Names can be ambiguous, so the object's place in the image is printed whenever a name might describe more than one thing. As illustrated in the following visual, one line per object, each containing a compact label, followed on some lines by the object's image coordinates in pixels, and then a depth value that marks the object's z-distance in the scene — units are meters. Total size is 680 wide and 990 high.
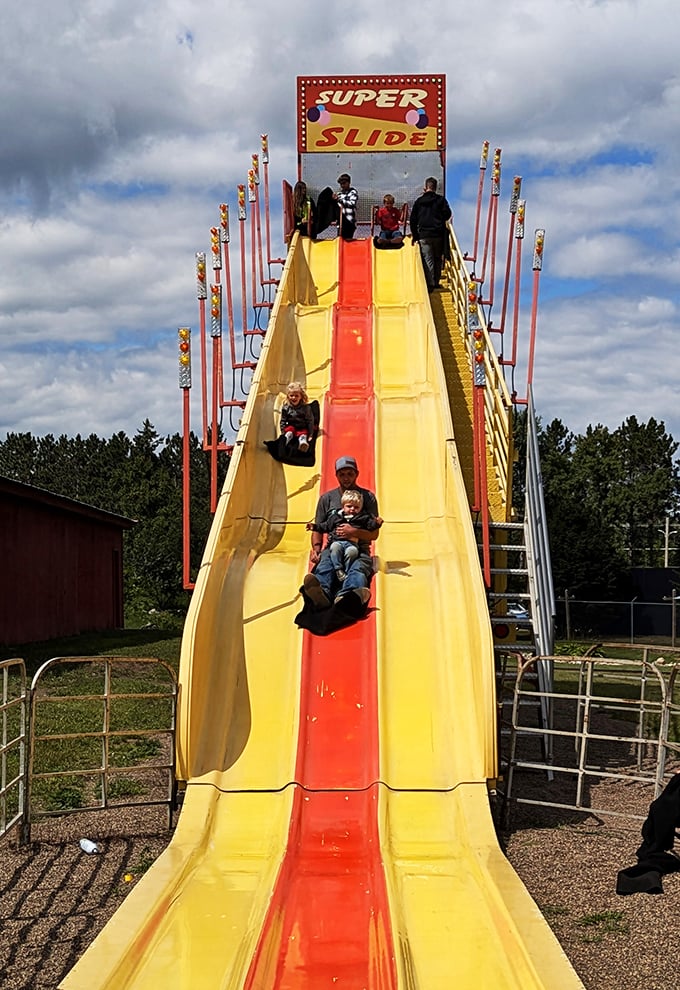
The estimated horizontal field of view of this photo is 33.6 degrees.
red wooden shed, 18.59
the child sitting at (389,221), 18.89
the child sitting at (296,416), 12.08
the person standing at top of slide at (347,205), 19.33
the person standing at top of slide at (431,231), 17.58
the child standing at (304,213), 19.16
